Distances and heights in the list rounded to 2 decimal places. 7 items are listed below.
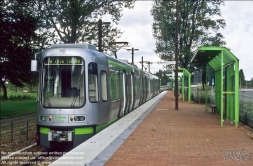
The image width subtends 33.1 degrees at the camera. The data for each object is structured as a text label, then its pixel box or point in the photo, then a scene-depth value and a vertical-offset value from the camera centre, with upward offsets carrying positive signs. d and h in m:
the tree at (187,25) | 42.19 +6.64
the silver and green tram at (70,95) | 12.46 -0.14
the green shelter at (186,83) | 36.25 +0.74
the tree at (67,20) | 30.42 +5.18
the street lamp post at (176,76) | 25.19 +0.93
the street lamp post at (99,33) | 24.34 +3.35
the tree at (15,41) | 26.52 +3.13
